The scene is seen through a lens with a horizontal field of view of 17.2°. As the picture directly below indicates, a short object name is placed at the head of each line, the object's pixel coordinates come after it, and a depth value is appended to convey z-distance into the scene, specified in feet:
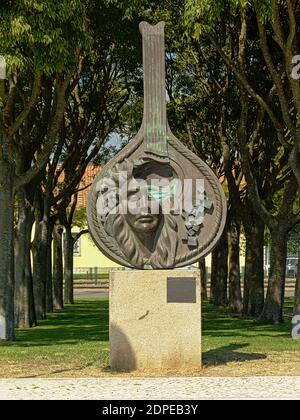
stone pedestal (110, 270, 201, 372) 48.19
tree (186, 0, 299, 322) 70.64
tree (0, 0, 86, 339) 56.75
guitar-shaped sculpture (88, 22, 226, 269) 49.39
